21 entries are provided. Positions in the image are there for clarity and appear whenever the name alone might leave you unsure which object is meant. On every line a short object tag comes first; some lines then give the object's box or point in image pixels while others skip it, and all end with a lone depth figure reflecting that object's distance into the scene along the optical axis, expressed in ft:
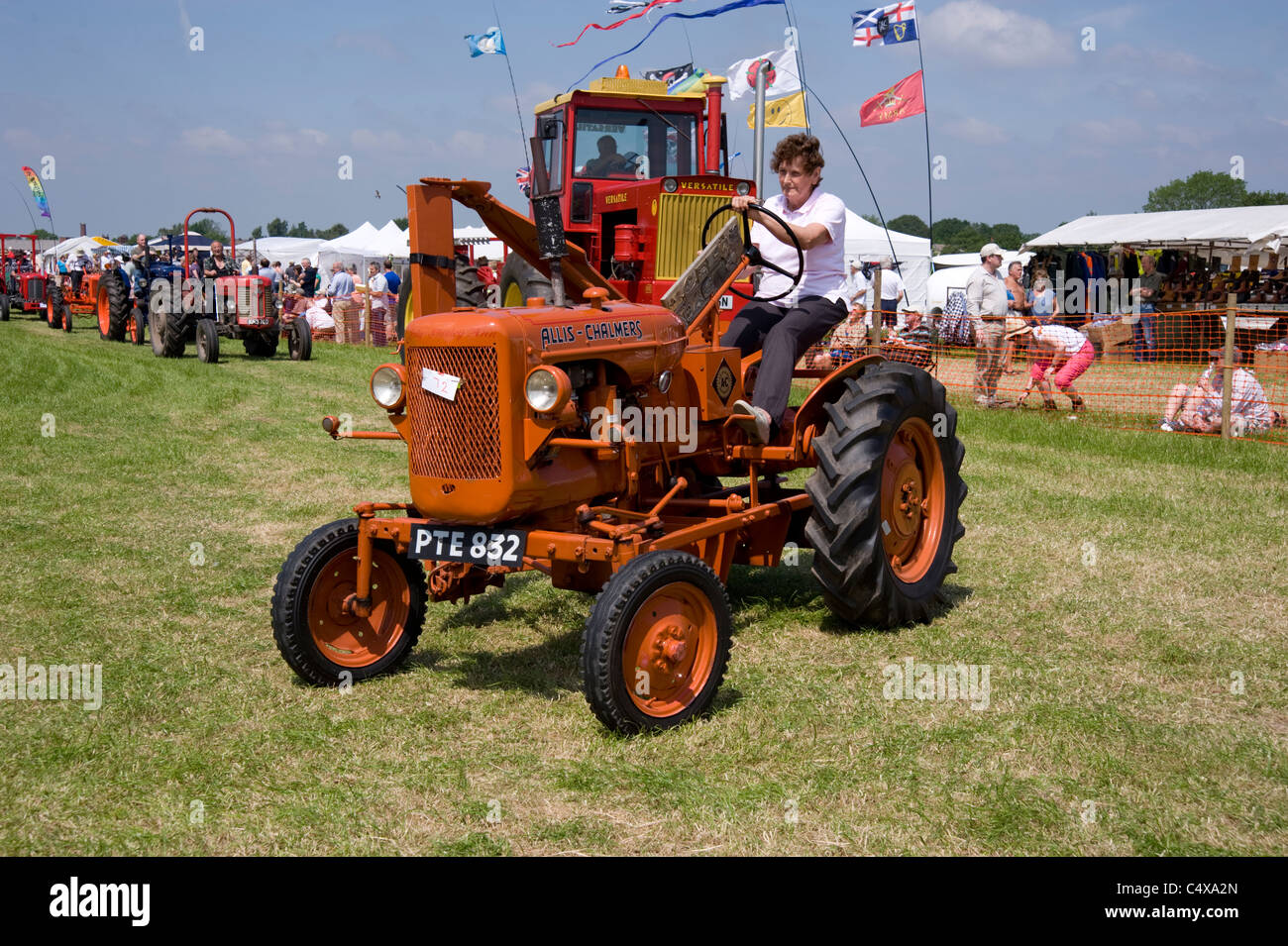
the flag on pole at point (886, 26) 54.60
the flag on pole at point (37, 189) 129.69
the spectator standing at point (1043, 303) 50.57
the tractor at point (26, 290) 81.61
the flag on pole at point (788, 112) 51.57
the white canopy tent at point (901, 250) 86.79
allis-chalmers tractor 12.94
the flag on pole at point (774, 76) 49.47
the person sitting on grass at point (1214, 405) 35.81
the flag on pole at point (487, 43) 54.19
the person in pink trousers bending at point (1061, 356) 43.39
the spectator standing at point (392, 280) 76.79
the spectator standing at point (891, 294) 65.62
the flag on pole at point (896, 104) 58.29
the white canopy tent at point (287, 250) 119.44
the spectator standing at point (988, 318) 44.45
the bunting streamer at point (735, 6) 43.78
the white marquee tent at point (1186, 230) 71.61
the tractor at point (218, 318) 57.16
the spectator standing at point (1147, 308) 56.49
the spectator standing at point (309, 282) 83.97
